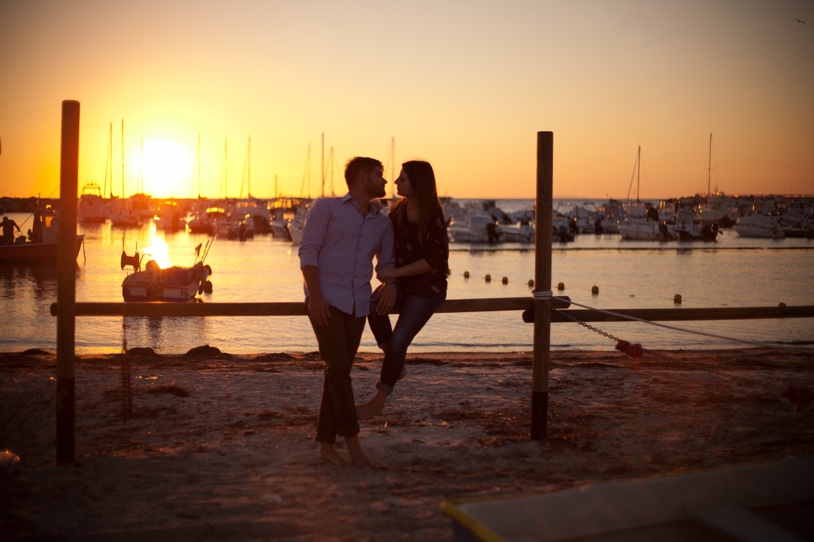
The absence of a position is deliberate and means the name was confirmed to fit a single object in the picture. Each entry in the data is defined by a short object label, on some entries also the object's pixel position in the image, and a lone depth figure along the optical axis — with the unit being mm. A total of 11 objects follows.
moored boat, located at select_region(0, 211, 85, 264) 38375
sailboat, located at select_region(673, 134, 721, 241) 73625
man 5156
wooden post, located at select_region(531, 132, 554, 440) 6094
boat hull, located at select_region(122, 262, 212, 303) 23328
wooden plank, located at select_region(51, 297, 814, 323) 5836
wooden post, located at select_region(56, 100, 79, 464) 5391
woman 5582
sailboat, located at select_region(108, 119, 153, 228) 89262
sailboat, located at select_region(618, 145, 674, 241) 72375
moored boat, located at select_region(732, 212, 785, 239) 77625
